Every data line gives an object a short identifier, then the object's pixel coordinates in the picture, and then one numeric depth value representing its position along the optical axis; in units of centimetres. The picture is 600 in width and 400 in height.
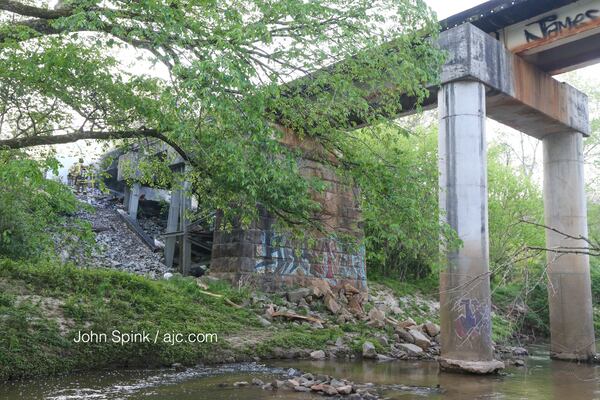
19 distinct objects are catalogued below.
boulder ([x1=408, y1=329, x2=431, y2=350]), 1154
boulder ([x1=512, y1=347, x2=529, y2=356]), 1286
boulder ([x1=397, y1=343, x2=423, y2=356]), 1098
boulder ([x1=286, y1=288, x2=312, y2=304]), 1297
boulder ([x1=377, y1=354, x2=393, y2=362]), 1040
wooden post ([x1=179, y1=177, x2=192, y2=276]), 1889
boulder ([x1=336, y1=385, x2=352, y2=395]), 659
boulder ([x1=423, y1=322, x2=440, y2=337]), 1245
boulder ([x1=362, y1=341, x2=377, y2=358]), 1039
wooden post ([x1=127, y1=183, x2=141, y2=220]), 2836
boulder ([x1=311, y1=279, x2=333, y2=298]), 1325
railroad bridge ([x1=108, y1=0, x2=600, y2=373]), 963
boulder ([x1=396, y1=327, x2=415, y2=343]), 1182
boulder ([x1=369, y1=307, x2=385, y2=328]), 1230
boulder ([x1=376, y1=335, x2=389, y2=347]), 1120
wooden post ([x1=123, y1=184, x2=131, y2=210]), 3203
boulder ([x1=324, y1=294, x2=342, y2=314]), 1280
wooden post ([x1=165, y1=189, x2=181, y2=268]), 2070
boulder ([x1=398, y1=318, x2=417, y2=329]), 1271
